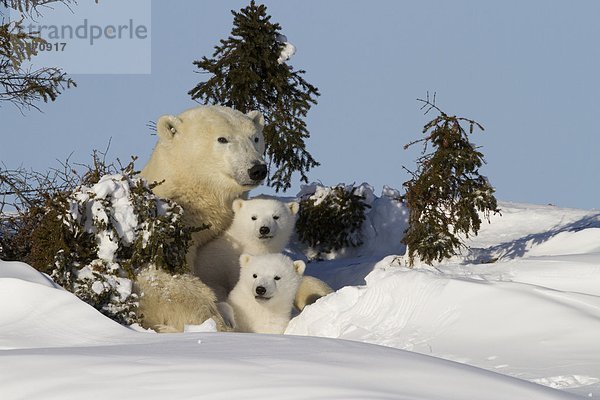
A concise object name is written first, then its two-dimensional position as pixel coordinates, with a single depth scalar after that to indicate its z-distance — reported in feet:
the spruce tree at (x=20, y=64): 68.23
